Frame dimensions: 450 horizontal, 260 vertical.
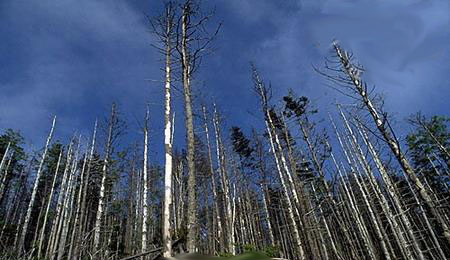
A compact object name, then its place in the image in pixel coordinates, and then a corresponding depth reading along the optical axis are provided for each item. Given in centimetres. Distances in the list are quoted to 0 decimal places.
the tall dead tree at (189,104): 529
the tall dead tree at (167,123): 490
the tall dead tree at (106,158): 1166
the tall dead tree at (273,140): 1020
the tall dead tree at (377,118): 609
